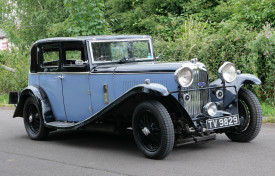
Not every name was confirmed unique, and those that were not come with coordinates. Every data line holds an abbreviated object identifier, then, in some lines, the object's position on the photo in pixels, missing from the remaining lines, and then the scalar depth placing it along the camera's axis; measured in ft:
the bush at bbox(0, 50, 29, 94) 51.39
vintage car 18.81
